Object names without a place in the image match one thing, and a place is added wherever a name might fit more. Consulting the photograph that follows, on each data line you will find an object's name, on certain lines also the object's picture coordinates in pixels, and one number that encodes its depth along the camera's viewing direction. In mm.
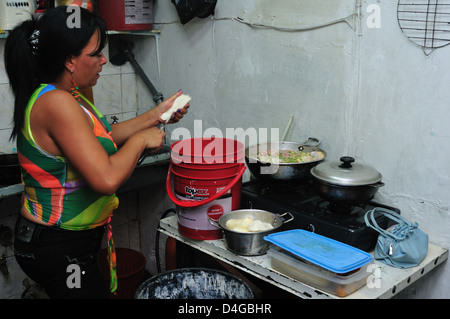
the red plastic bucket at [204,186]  2164
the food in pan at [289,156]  2329
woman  1733
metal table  1768
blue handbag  1910
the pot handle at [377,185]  1997
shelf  3218
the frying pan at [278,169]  2232
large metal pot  1975
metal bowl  2004
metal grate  1952
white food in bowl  2068
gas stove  1975
